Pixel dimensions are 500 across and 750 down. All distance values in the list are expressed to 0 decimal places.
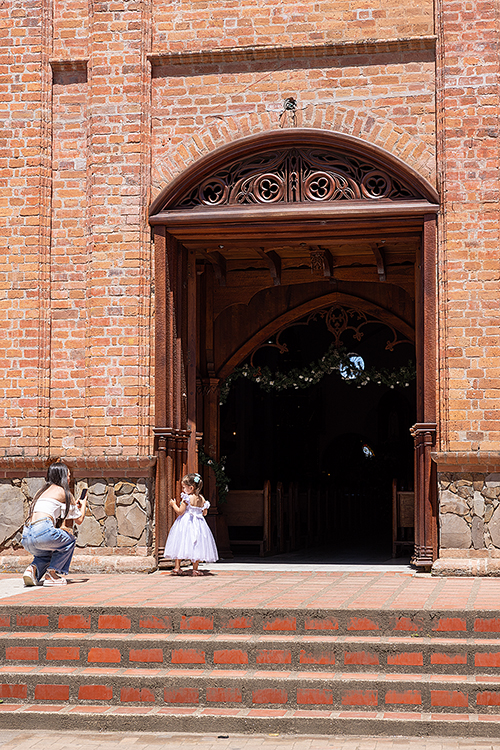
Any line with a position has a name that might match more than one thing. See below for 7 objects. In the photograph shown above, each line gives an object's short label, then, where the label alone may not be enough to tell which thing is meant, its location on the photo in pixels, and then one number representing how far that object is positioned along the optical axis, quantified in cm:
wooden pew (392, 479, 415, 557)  1380
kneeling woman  927
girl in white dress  1022
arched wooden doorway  1044
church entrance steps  655
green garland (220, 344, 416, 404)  1460
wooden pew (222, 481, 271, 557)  1453
